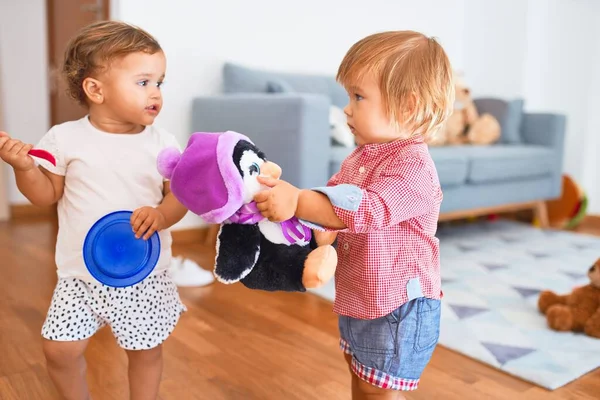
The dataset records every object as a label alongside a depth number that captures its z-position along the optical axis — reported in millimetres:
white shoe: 2072
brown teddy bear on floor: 1731
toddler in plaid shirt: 849
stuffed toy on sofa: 3400
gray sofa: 2197
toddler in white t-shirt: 982
